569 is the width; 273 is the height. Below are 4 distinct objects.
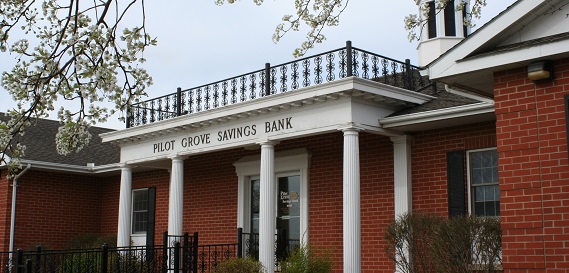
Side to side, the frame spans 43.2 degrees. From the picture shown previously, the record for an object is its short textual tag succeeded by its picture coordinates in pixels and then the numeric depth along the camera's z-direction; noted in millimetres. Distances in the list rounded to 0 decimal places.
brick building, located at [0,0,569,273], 8289
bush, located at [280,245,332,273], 13367
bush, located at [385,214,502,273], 9492
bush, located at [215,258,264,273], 13258
